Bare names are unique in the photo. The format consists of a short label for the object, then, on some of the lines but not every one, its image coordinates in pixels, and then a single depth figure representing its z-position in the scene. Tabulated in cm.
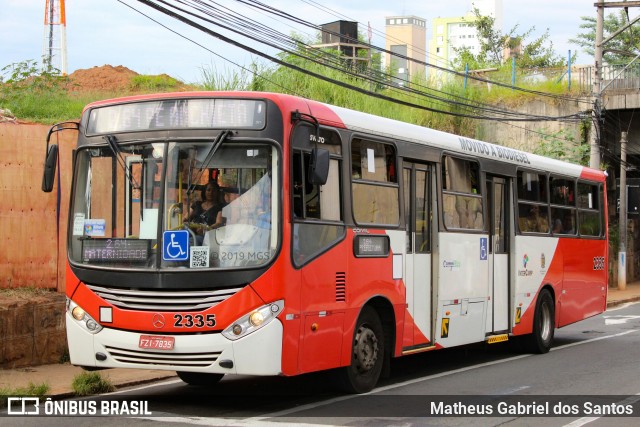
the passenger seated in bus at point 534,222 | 1525
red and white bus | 902
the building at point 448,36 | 17850
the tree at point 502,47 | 6975
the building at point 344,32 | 5300
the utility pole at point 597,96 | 2948
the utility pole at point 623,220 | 3278
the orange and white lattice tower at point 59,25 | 2980
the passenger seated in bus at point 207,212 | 916
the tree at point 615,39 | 6944
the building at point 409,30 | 14750
